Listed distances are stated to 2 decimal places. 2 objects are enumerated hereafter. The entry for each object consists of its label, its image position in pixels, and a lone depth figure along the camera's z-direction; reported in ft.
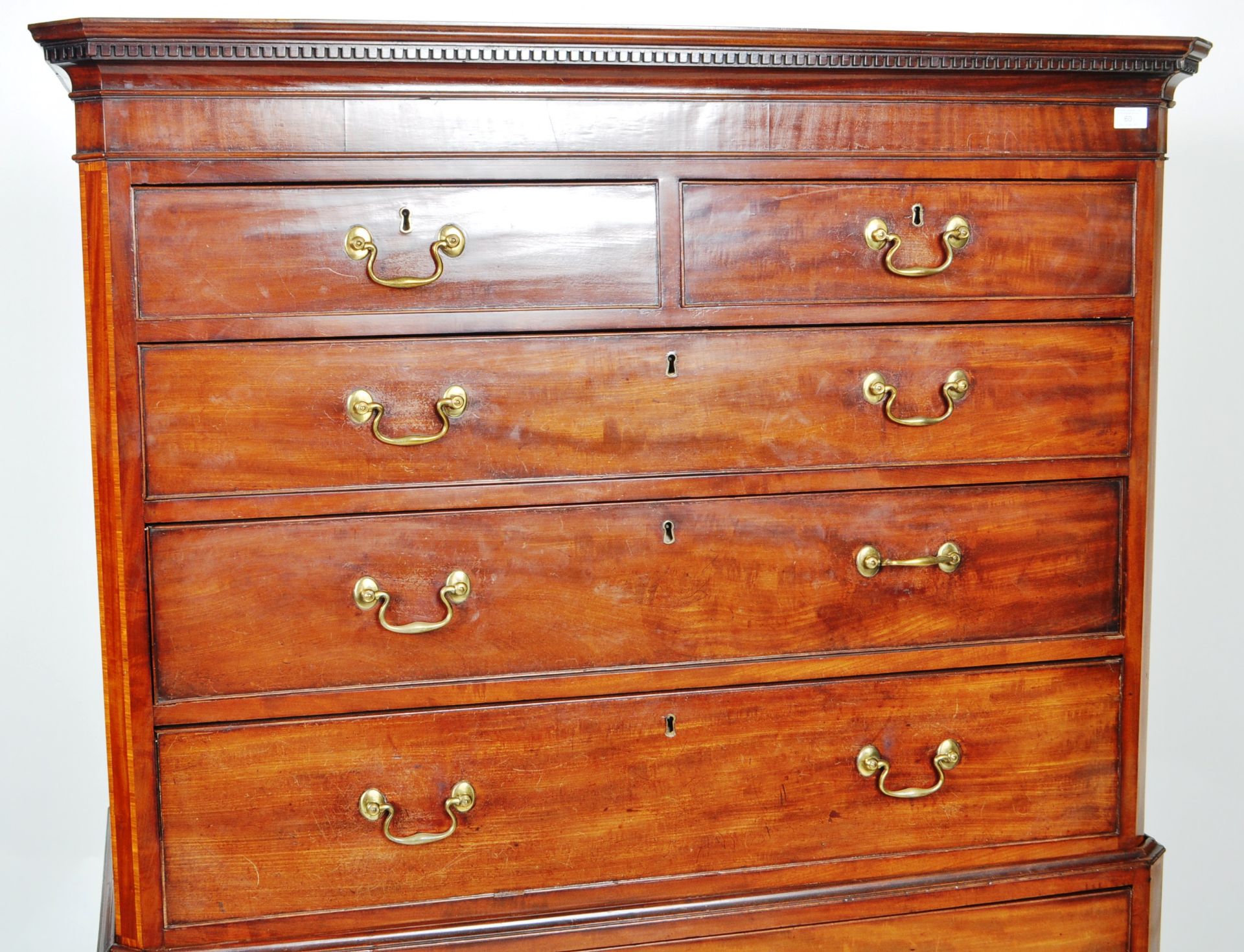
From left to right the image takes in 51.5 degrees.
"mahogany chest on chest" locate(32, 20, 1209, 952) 5.75
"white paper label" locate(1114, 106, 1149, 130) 6.42
